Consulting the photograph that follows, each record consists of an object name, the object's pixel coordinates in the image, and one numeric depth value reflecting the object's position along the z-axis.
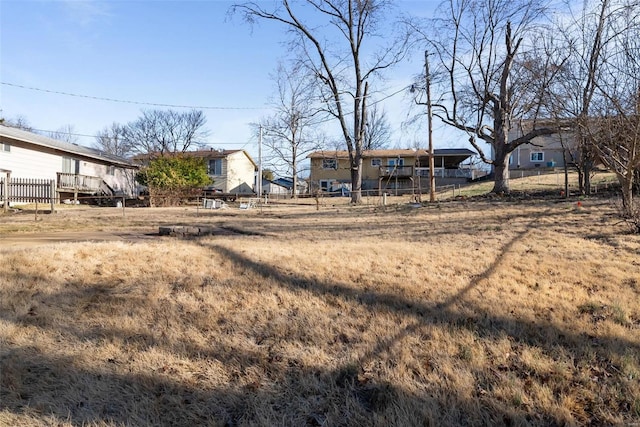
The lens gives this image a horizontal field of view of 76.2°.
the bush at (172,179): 27.66
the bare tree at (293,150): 44.31
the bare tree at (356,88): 26.67
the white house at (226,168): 46.94
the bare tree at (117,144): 54.28
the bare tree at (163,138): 52.06
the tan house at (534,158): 39.92
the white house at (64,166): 22.86
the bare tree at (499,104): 19.42
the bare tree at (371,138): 55.89
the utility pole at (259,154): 32.67
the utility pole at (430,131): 21.29
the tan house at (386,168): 44.38
